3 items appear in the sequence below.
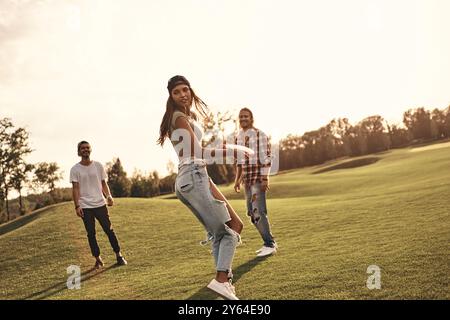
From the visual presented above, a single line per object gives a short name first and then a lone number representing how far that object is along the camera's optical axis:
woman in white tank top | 5.59
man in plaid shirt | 9.41
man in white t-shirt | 10.27
